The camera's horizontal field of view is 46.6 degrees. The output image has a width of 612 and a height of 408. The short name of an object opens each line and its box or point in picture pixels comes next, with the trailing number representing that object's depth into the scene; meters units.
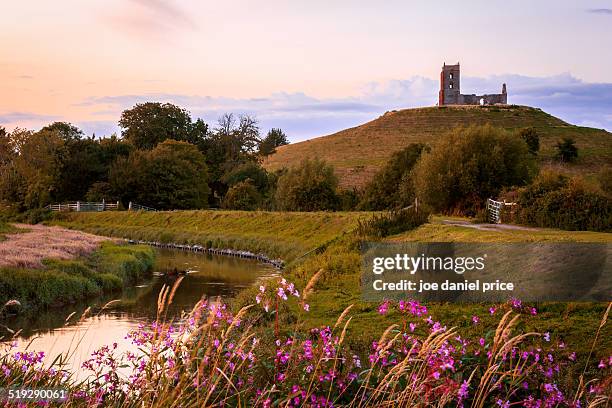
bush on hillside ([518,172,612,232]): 28.00
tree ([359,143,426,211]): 60.56
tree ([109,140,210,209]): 74.38
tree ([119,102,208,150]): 90.25
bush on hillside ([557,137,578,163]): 89.69
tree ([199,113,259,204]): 88.75
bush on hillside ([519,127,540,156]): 89.39
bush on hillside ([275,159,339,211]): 60.97
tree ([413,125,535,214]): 40.47
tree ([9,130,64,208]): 70.88
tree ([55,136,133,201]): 77.81
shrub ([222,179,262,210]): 71.00
